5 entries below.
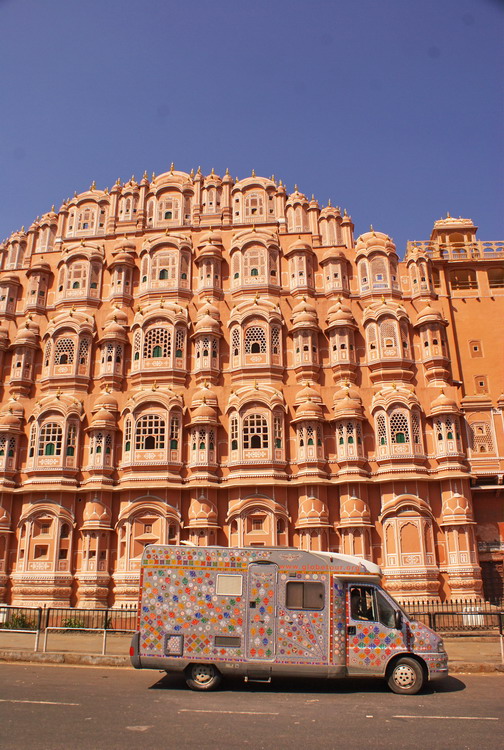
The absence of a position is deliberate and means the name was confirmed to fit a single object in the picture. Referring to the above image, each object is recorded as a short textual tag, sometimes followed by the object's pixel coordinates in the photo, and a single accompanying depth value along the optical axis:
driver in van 13.52
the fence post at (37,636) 17.17
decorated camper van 13.16
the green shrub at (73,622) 23.46
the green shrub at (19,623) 23.31
